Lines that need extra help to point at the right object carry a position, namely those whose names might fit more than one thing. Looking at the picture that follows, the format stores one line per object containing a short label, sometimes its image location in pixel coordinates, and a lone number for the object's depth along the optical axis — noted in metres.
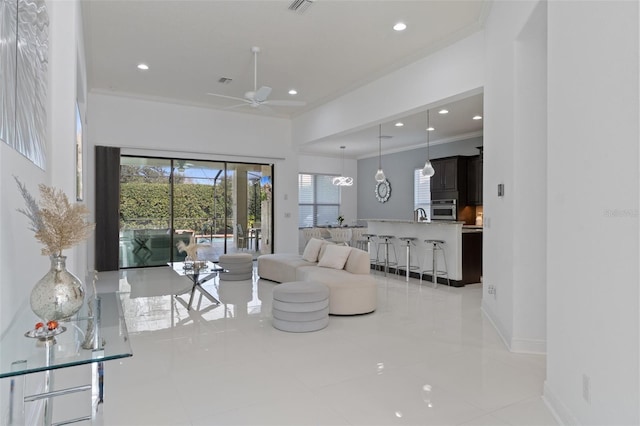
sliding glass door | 8.43
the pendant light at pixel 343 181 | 11.05
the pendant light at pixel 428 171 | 7.48
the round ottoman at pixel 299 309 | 4.18
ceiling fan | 5.53
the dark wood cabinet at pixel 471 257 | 6.80
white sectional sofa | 4.79
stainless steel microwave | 9.33
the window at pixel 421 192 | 10.79
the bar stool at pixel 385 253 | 7.95
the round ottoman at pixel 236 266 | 7.13
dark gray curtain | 7.86
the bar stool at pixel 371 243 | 8.51
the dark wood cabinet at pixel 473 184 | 9.18
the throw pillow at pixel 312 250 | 6.44
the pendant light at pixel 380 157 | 8.71
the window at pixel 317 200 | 13.10
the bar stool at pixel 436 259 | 6.87
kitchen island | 6.73
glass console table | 1.36
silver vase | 1.66
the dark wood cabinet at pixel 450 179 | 9.25
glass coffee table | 5.38
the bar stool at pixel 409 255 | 7.39
